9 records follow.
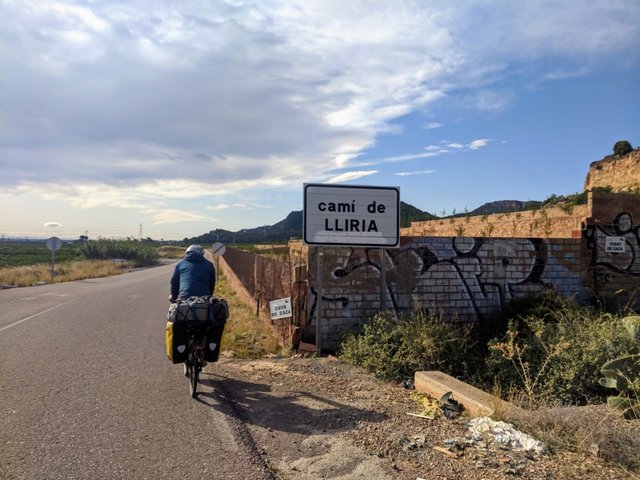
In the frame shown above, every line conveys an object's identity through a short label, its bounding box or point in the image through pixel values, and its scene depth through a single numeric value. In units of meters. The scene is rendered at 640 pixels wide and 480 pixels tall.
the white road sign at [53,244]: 30.40
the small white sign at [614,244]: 10.43
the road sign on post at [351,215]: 8.12
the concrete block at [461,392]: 4.70
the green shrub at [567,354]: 6.20
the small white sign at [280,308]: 8.46
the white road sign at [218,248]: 26.38
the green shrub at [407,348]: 6.66
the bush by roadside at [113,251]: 59.47
